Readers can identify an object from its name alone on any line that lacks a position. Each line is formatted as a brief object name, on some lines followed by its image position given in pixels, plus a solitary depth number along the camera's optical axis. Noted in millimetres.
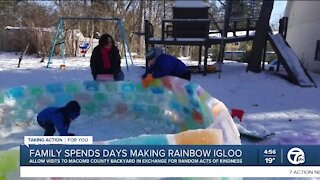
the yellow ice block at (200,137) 2383
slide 8594
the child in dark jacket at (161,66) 4938
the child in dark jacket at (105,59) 5555
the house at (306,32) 11664
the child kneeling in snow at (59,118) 4051
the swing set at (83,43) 11152
